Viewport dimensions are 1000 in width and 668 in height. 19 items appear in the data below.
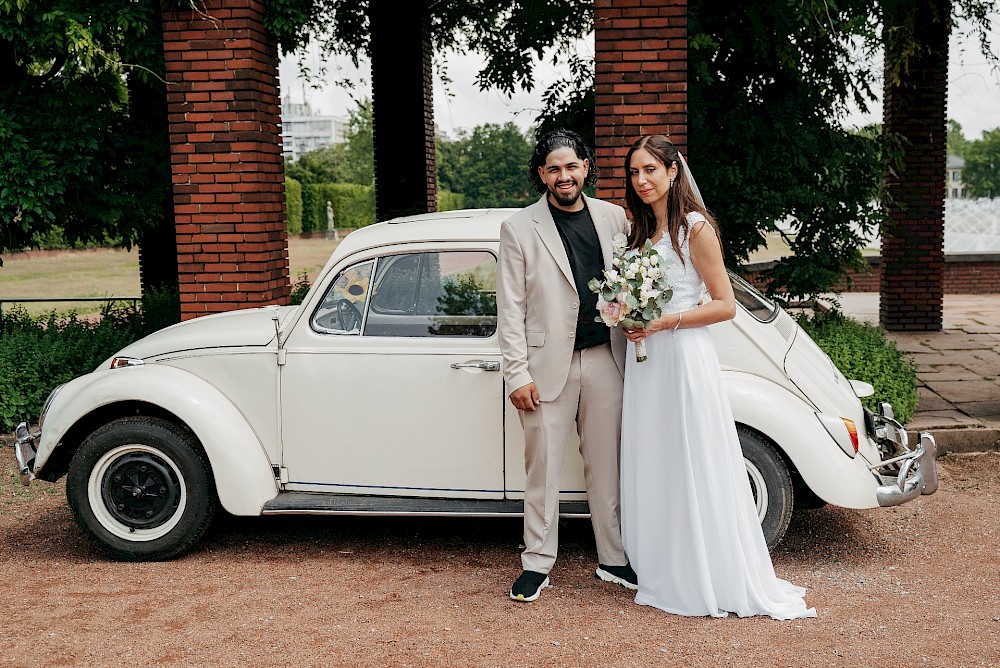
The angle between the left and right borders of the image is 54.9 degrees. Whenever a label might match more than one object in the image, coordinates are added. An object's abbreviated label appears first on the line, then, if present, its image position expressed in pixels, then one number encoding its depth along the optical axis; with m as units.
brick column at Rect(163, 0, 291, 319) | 7.79
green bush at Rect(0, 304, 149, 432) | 8.16
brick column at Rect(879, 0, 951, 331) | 12.09
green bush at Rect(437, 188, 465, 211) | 51.16
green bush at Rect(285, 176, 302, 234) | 46.41
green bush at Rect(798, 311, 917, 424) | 7.67
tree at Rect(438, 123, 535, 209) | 60.78
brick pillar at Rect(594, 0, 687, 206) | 7.58
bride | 4.40
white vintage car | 5.03
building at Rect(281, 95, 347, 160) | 171.62
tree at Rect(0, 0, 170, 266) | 7.91
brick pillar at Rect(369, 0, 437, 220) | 13.48
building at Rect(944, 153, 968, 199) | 142.25
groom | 4.55
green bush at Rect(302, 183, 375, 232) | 50.22
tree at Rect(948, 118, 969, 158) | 151.01
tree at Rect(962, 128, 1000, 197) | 123.12
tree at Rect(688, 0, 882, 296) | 8.74
